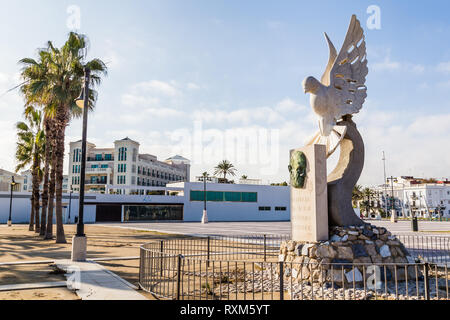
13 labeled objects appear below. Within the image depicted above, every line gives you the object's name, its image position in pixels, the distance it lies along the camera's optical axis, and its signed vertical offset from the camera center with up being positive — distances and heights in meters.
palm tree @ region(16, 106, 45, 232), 28.02 +3.87
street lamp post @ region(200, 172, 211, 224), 48.92 -0.51
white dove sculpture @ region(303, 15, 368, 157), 11.18 +3.36
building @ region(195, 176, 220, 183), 60.08 +2.47
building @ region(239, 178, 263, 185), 62.96 +2.25
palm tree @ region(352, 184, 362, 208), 91.50 +0.04
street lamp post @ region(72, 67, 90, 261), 12.62 -0.23
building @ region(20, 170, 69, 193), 137.12 +5.02
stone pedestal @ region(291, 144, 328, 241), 10.02 -0.17
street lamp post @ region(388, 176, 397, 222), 53.31 -3.22
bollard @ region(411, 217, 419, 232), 31.00 -2.65
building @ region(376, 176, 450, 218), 102.94 -1.04
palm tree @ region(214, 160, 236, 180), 88.12 +6.32
